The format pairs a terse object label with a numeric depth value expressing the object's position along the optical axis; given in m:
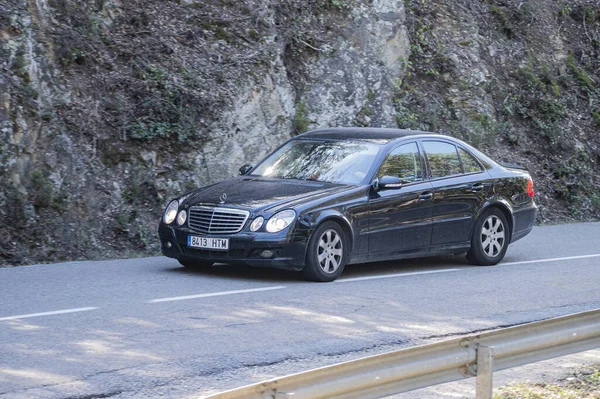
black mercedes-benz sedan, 20.09
